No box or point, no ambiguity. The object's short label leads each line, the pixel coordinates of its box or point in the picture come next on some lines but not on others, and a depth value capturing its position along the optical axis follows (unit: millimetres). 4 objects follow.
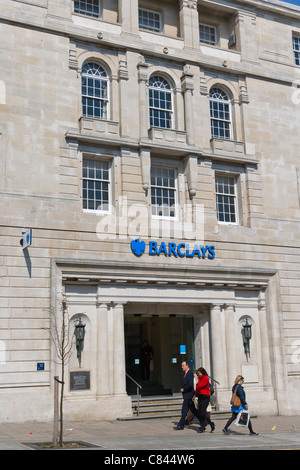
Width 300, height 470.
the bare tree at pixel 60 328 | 21375
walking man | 19625
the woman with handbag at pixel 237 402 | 18516
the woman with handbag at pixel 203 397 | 19203
